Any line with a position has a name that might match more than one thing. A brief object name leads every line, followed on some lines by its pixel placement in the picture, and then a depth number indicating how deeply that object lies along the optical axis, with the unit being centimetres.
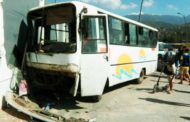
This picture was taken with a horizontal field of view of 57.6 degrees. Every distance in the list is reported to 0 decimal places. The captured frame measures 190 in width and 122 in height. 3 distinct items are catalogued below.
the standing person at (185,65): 817
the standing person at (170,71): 681
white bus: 483
